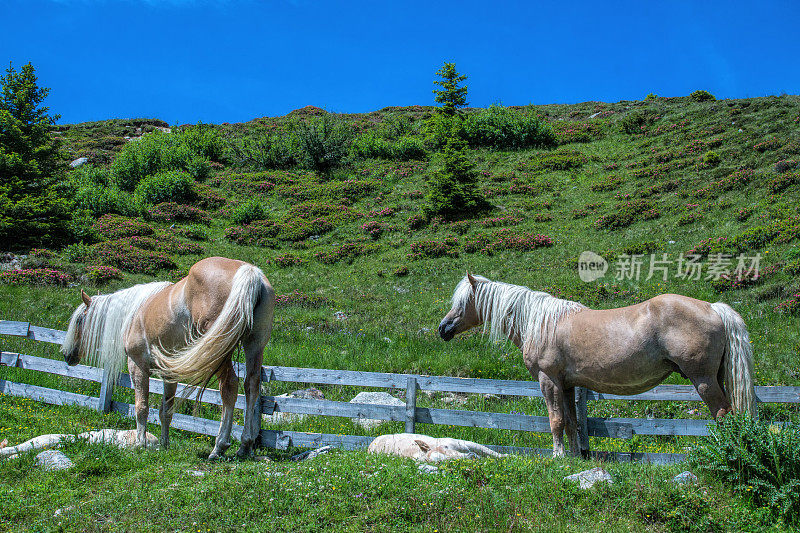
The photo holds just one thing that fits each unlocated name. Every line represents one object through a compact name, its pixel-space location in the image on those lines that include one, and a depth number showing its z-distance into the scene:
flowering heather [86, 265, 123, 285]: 18.36
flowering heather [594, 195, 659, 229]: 21.69
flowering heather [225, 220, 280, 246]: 26.08
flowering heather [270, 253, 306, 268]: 23.30
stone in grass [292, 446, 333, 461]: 6.49
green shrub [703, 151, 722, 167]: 24.48
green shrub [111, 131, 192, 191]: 33.44
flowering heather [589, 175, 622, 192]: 26.39
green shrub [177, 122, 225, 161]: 39.92
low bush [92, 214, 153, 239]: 24.28
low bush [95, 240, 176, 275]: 20.67
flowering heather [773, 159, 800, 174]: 19.98
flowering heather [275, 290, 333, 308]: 17.91
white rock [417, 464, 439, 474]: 4.79
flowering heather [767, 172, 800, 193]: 18.84
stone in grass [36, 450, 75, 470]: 5.40
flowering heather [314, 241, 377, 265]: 23.64
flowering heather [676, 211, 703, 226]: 19.70
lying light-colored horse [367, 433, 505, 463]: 5.70
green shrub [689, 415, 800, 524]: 4.04
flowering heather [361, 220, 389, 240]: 26.06
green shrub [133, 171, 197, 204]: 30.75
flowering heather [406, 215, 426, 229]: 26.22
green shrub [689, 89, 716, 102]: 41.12
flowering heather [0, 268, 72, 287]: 17.53
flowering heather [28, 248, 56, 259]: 20.01
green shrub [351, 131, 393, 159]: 37.72
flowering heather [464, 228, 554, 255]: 21.58
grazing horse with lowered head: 5.82
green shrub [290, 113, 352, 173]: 36.84
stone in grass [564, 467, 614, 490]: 4.51
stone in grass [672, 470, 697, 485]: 4.53
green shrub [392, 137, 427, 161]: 36.75
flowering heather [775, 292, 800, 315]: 12.60
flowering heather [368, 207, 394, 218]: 28.11
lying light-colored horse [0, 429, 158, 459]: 5.96
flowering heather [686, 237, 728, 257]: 16.48
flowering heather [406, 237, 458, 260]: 22.34
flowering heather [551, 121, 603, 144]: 35.62
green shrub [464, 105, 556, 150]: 36.00
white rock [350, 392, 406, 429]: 9.23
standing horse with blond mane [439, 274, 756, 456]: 5.50
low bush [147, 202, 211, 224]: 28.33
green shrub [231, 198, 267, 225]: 28.70
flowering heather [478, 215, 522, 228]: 24.73
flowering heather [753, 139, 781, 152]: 23.06
